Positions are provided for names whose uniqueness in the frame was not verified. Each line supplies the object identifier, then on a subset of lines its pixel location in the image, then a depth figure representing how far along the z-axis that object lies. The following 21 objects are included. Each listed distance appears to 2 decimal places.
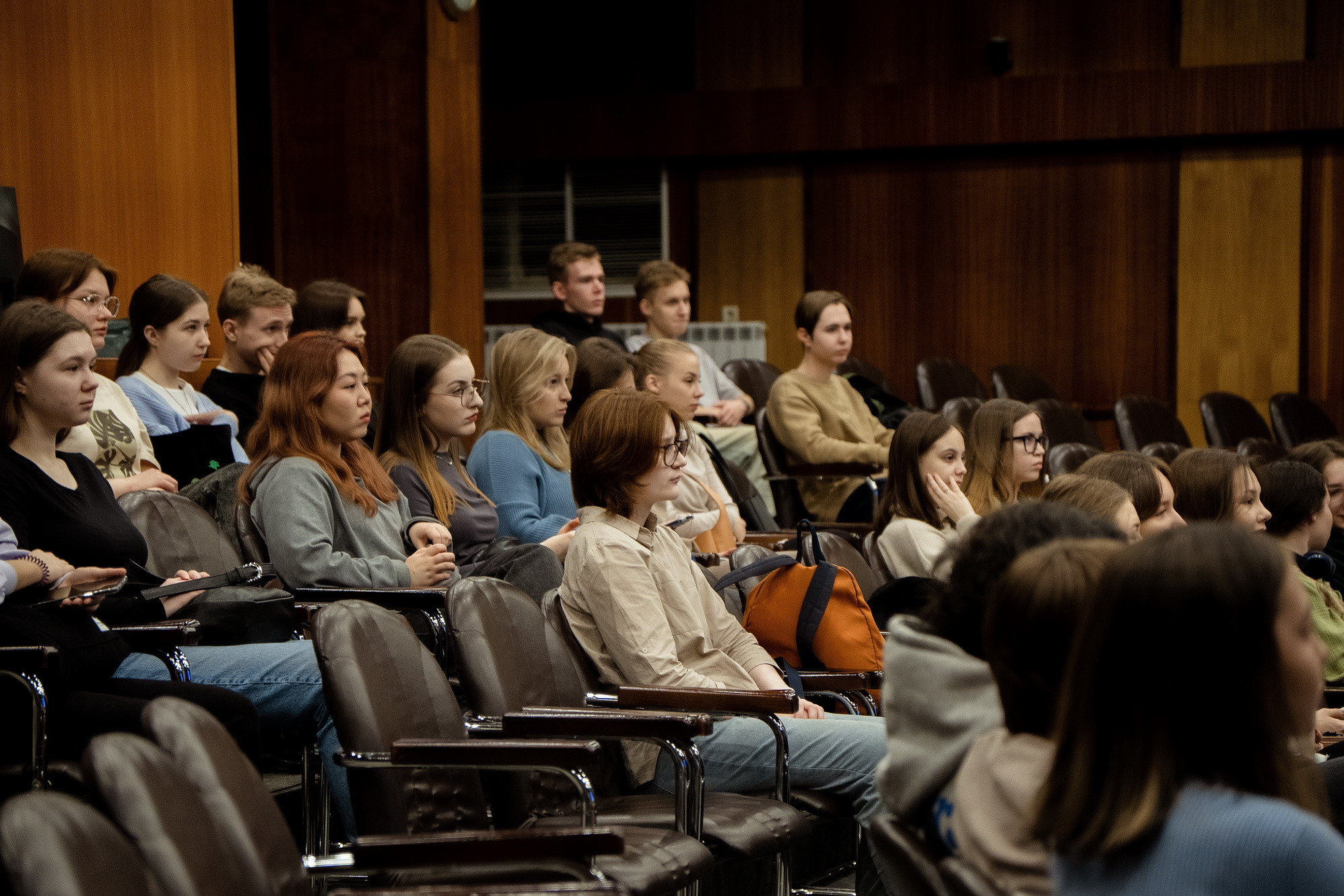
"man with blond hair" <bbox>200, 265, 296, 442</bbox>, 8.37
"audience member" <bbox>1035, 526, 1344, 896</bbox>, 2.27
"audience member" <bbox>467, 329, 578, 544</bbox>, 7.30
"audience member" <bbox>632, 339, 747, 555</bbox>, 8.15
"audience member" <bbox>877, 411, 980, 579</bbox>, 6.94
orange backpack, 5.85
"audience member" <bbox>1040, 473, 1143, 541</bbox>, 5.67
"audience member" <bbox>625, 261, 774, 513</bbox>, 11.08
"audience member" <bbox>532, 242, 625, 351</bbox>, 11.34
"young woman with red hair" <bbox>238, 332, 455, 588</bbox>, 5.95
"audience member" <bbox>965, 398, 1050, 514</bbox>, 7.59
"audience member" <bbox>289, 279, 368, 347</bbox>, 8.91
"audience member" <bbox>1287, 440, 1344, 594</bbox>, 8.01
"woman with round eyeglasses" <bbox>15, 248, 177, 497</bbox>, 6.60
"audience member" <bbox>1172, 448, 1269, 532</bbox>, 7.02
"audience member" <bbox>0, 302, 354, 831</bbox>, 5.16
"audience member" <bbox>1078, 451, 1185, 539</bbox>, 6.59
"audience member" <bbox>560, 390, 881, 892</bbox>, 5.03
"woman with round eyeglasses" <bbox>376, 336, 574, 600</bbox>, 6.95
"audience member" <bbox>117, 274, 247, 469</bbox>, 7.64
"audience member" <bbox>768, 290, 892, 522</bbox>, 10.69
